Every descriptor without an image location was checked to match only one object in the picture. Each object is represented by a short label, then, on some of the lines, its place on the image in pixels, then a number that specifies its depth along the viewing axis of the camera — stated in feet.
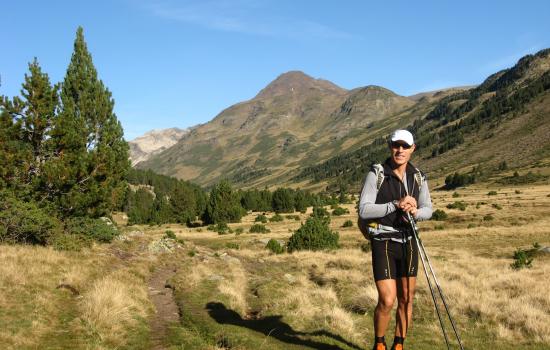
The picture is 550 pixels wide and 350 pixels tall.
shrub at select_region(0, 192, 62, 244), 64.13
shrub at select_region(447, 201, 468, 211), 205.66
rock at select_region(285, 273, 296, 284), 61.40
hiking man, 19.69
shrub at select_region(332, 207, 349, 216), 242.17
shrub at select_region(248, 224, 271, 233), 189.67
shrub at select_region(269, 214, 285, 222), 234.66
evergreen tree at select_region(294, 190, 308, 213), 300.44
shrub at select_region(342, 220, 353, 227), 188.34
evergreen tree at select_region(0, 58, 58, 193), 66.64
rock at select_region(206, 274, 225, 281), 59.55
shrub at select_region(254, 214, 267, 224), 229.95
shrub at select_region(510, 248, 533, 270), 71.46
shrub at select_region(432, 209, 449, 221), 179.01
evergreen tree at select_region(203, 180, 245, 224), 239.71
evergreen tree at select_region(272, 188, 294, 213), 299.38
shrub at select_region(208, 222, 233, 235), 193.61
